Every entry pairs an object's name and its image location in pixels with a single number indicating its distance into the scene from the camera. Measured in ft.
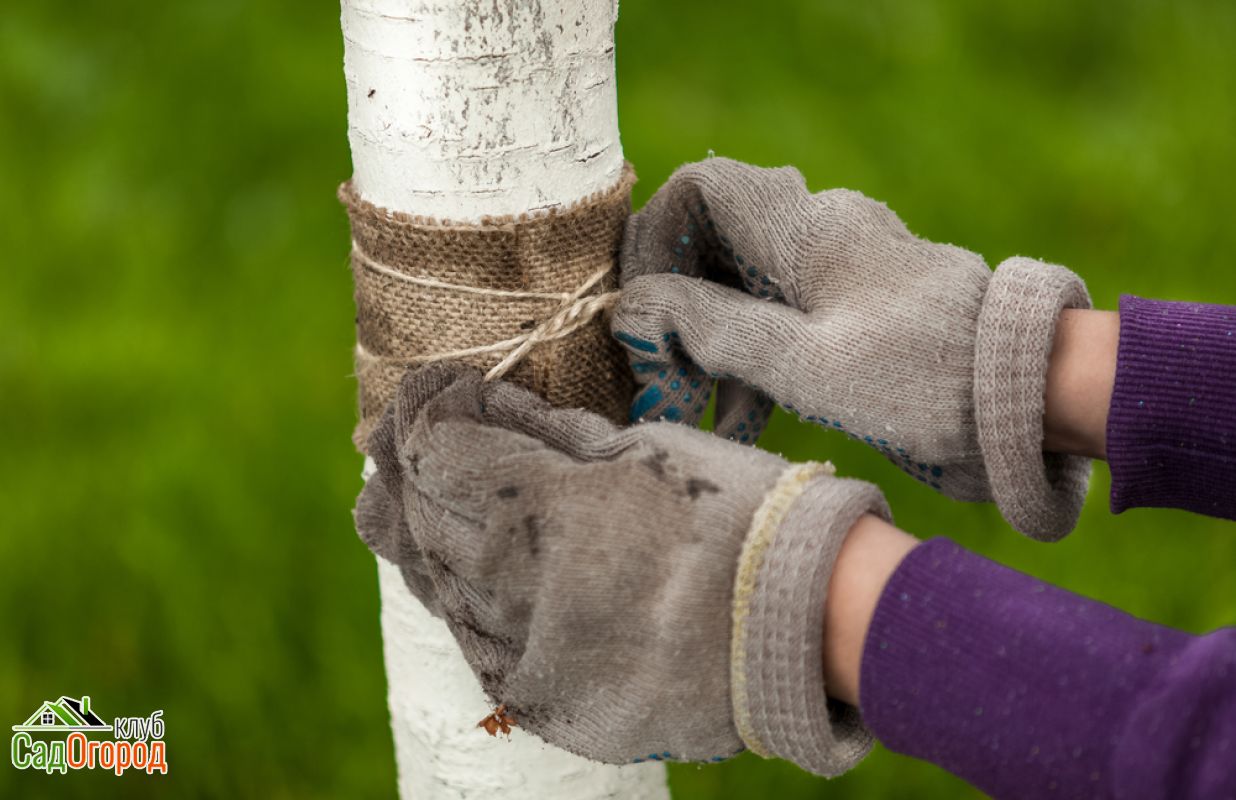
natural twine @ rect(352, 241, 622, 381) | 5.90
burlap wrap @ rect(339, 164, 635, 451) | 5.88
